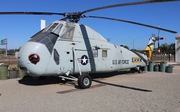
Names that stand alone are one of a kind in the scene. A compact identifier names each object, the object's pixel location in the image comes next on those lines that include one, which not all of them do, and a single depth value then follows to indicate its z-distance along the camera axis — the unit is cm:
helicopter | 622
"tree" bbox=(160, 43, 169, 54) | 5628
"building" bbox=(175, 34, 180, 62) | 2554
